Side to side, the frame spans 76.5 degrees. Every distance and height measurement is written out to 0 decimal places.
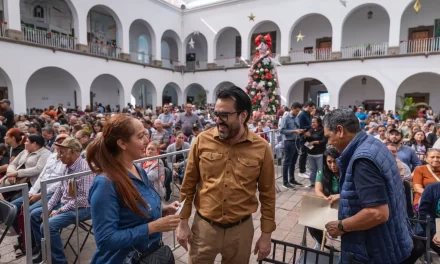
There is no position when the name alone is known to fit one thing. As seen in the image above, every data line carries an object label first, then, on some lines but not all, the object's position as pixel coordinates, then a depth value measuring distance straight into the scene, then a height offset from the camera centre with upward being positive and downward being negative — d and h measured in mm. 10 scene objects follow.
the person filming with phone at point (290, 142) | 5523 -634
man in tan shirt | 1851 -521
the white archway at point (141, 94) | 22981 +1215
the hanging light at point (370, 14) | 16572 +5746
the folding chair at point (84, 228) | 3017 -1332
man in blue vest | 1542 -509
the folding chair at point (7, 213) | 2311 -879
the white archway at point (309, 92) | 19938 +1310
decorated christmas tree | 10312 +1115
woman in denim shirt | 1395 -478
